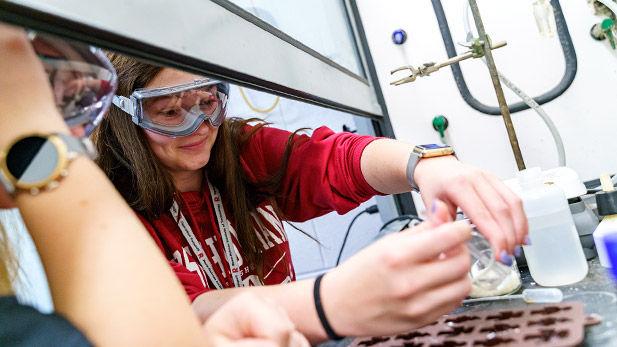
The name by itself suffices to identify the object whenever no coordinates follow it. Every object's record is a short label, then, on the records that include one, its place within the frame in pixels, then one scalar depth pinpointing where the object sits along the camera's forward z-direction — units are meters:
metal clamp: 1.50
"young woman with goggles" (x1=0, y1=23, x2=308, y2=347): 0.44
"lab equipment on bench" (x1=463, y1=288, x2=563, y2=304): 0.87
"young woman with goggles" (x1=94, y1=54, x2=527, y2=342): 0.57
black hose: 1.71
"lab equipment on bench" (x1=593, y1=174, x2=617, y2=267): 0.94
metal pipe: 1.47
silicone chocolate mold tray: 0.68
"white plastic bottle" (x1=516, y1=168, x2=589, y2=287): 0.96
